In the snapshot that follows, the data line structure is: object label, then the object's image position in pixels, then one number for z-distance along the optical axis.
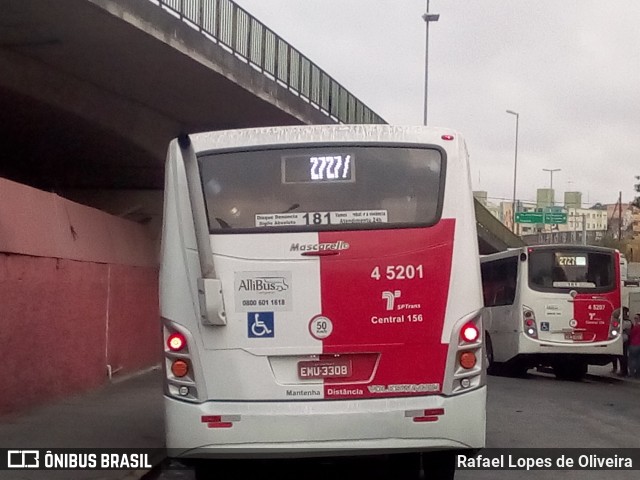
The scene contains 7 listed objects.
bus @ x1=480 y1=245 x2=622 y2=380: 20.45
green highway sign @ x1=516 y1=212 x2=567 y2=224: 57.91
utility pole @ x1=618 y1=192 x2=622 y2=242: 70.80
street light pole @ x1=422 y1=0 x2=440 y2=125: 39.59
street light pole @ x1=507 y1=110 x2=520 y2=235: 69.69
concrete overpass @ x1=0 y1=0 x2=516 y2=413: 12.61
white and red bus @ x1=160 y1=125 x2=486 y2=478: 6.98
